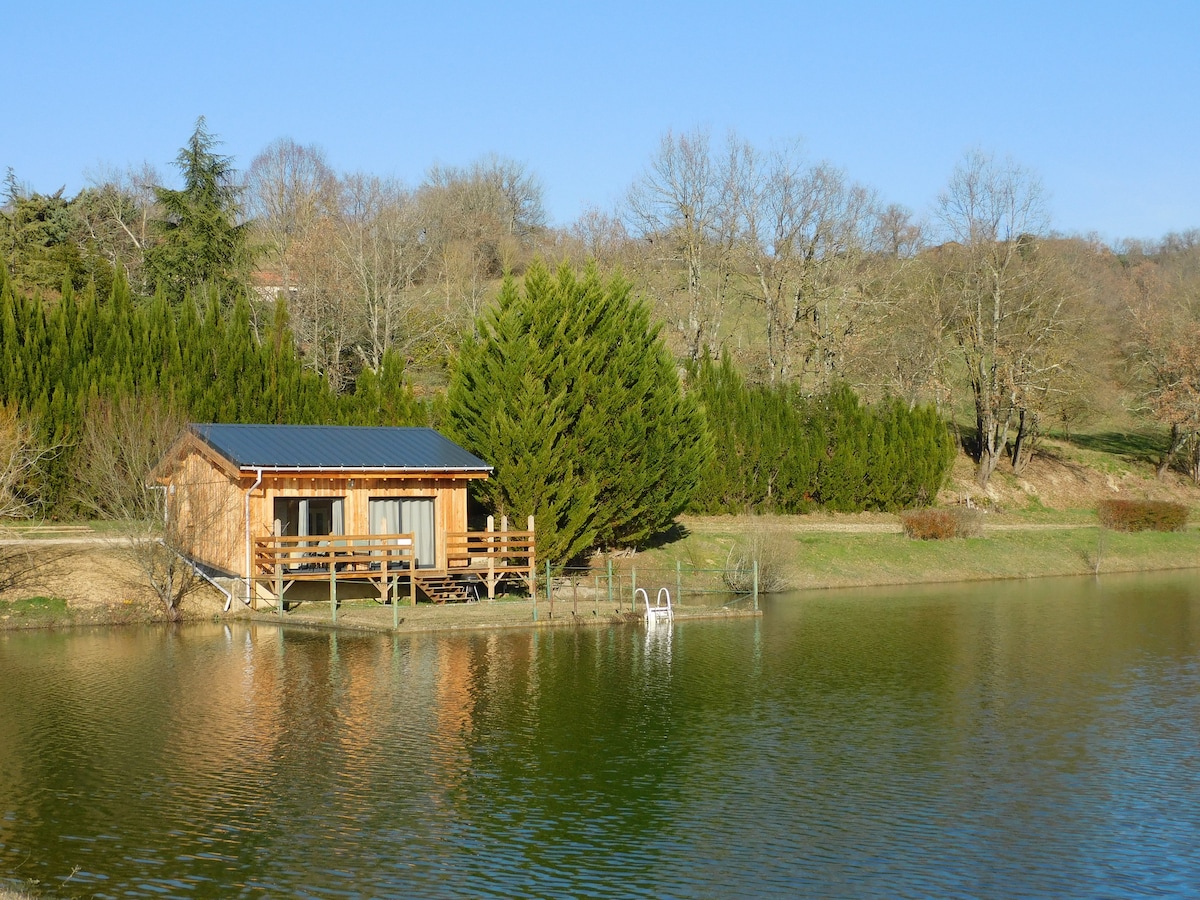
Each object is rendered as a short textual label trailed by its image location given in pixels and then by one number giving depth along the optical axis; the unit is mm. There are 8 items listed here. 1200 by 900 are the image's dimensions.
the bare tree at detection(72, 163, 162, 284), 55344
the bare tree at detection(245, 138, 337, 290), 61781
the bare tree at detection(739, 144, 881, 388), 52875
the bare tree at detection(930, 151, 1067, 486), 52719
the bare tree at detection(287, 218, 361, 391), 52500
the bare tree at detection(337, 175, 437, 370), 52375
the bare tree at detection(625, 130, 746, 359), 52469
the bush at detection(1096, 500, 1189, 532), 45938
